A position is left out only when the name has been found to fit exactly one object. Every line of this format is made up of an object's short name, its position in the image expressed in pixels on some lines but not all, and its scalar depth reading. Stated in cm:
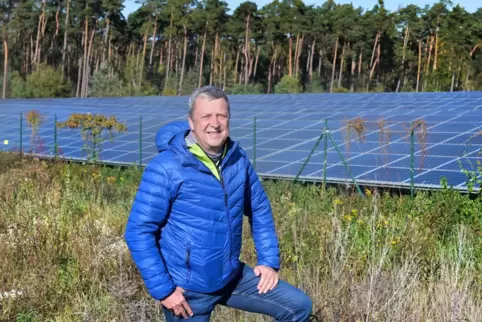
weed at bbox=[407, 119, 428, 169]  1119
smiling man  288
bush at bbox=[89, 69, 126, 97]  4375
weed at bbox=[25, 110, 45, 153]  1572
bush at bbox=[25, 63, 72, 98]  4228
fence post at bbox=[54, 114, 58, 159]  1545
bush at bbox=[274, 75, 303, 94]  4422
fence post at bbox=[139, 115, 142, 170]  1424
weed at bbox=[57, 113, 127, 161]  1372
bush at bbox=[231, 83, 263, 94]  4406
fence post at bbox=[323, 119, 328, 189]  1107
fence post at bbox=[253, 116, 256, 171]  1304
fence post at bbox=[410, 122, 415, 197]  1003
